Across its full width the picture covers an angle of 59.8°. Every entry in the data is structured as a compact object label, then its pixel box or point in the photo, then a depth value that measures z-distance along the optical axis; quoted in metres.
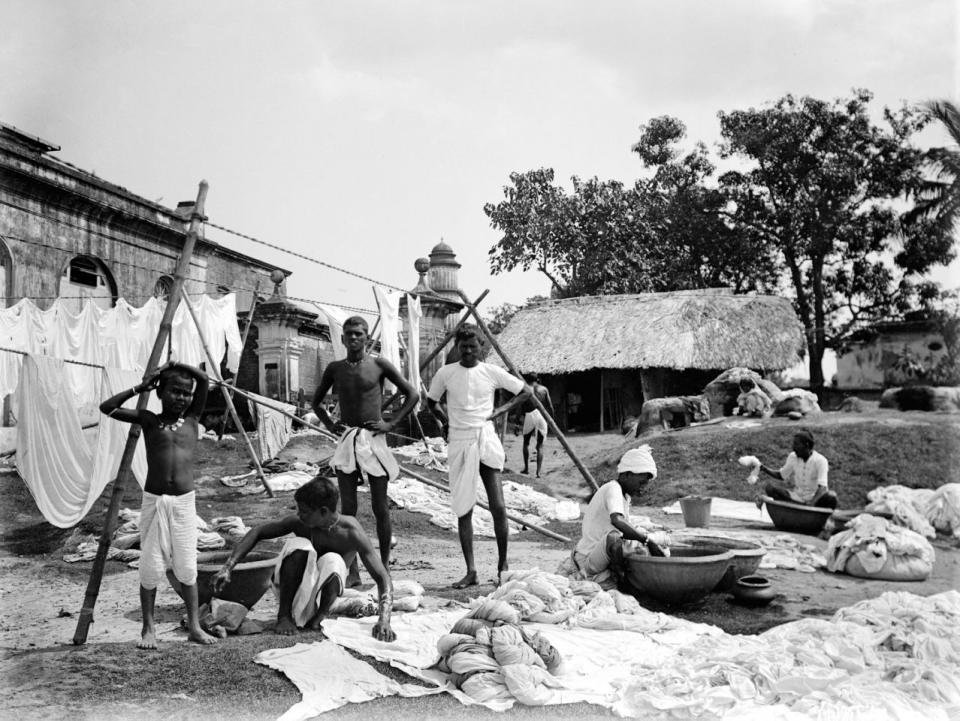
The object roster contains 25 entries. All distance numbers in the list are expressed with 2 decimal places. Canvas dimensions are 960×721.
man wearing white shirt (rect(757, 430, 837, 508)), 7.77
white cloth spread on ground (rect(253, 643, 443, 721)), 3.21
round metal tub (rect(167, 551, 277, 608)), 4.16
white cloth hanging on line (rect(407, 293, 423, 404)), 10.80
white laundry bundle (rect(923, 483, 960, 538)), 7.89
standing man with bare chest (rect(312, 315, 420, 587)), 5.04
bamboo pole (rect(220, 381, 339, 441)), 8.88
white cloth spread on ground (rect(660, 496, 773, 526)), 8.86
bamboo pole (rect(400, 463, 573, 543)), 6.11
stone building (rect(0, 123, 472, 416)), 11.27
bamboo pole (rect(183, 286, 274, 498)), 8.84
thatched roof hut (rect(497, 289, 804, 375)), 17.47
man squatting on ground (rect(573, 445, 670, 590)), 4.82
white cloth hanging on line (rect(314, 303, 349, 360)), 10.83
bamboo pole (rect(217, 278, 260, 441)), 12.38
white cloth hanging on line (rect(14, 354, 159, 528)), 6.77
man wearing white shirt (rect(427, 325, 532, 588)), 5.36
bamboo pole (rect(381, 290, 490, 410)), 7.09
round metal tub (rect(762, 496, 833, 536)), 7.52
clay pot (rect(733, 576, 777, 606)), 4.83
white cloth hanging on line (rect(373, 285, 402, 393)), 10.34
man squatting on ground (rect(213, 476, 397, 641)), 4.07
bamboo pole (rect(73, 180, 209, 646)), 3.88
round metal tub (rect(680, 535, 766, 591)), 5.00
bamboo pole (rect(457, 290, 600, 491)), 6.27
